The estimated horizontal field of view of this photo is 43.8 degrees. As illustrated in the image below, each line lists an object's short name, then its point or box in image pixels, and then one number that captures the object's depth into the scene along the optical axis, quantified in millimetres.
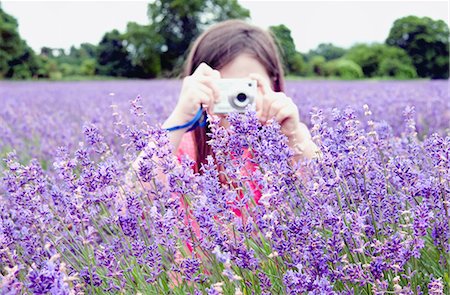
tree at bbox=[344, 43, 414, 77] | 22844
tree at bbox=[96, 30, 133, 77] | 26766
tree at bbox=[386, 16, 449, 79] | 21562
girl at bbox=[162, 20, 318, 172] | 1695
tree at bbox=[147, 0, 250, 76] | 16406
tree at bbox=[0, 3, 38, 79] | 21731
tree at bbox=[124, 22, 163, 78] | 24248
